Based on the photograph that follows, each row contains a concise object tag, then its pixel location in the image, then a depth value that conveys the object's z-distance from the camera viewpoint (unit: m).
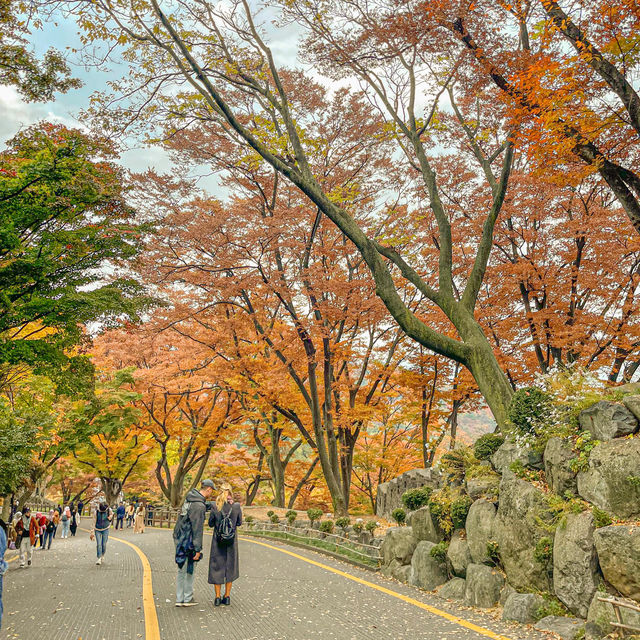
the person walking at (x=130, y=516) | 36.78
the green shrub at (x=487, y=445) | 8.83
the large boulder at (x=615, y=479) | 5.43
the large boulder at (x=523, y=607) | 5.86
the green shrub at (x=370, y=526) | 12.06
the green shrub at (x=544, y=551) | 6.09
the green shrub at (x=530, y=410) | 7.46
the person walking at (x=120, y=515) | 30.71
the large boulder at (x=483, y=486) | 7.86
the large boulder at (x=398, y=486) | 16.03
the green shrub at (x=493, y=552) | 6.98
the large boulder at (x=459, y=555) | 7.59
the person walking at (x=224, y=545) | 6.64
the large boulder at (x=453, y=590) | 7.27
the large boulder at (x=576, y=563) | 5.41
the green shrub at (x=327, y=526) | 14.16
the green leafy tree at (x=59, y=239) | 8.12
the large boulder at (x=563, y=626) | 5.17
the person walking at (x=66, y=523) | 26.02
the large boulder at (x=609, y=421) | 6.03
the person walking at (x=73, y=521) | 30.15
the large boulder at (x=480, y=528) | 7.24
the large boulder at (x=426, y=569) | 8.00
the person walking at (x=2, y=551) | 5.84
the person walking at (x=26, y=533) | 12.05
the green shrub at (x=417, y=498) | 10.03
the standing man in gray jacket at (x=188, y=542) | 6.51
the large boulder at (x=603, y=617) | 4.70
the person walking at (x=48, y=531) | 18.20
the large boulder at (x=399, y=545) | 9.16
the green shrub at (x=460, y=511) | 8.02
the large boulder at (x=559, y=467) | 6.35
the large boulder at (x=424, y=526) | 8.61
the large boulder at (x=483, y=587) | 6.68
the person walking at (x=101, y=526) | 10.75
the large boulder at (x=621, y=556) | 4.88
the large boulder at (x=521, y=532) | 6.25
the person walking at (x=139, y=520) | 25.27
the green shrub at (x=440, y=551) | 8.01
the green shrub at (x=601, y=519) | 5.49
